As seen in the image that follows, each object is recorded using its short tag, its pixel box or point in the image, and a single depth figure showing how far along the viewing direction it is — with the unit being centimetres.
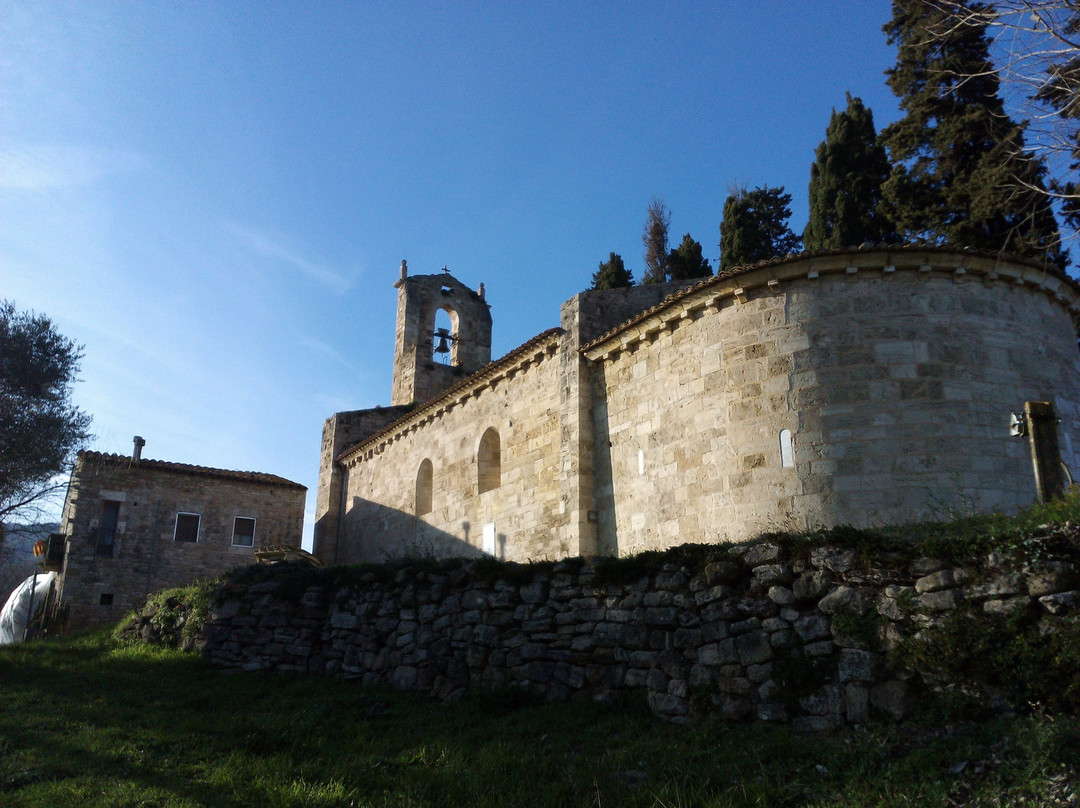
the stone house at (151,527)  2091
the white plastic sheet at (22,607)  1934
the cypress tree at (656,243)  3103
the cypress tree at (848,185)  1897
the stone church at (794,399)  1017
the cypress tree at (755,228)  2330
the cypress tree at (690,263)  2567
